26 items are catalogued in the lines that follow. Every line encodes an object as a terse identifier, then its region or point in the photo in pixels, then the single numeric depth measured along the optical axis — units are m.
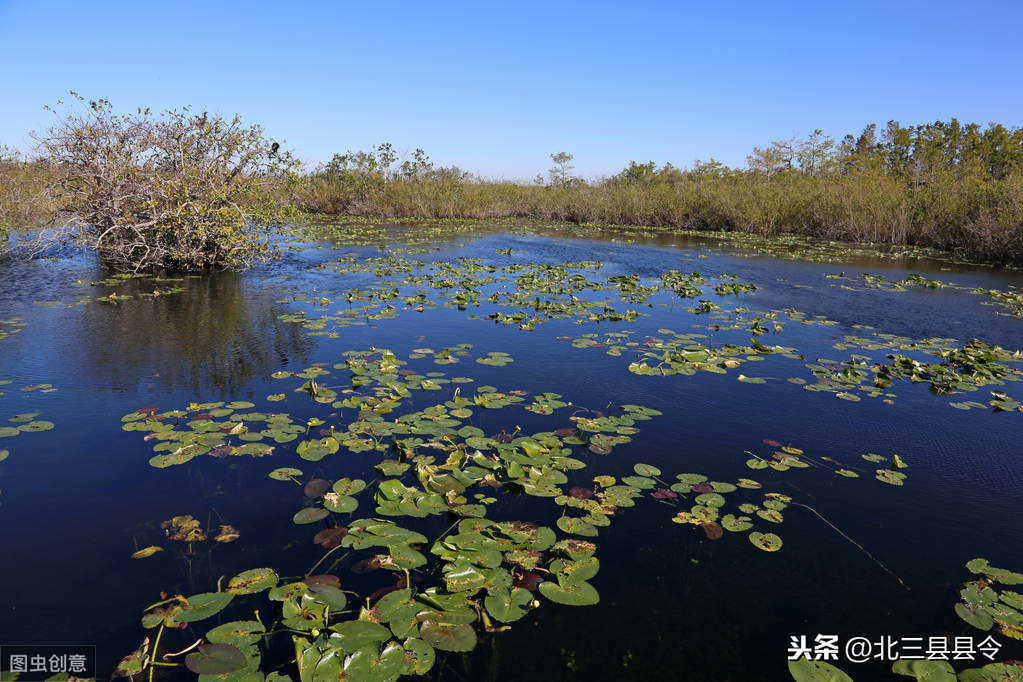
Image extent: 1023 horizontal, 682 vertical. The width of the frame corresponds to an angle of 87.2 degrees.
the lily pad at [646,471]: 3.43
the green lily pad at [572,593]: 2.32
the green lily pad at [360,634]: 2.03
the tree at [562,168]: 54.47
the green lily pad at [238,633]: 2.06
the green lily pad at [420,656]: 1.95
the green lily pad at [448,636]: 2.05
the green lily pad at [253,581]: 2.32
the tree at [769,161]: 42.06
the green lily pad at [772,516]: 3.00
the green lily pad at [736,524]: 2.91
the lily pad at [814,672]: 2.00
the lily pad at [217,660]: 1.91
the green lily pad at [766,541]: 2.75
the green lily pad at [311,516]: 2.84
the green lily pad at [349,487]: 3.08
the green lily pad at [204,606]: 2.13
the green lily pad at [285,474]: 3.25
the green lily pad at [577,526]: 2.83
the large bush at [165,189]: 9.41
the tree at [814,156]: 39.25
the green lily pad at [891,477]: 3.44
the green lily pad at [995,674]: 2.01
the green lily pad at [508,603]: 2.23
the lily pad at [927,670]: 2.03
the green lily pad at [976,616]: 2.26
